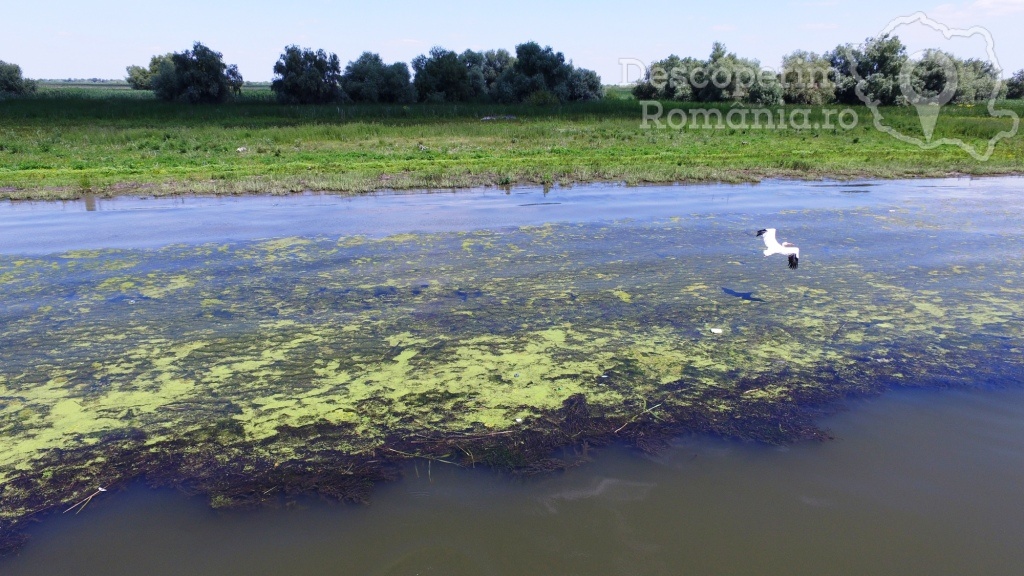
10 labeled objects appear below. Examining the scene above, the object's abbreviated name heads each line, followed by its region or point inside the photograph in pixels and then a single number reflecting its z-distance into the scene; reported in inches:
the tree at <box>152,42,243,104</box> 1510.8
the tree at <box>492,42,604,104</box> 1701.5
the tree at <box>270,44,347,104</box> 1593.3
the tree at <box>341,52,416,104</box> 1658.5
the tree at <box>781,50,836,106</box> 1616.6
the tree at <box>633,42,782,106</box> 1584.6
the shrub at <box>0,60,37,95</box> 1953.7
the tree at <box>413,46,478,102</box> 1729.8
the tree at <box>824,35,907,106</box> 1556.3
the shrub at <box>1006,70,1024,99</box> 2452.0
